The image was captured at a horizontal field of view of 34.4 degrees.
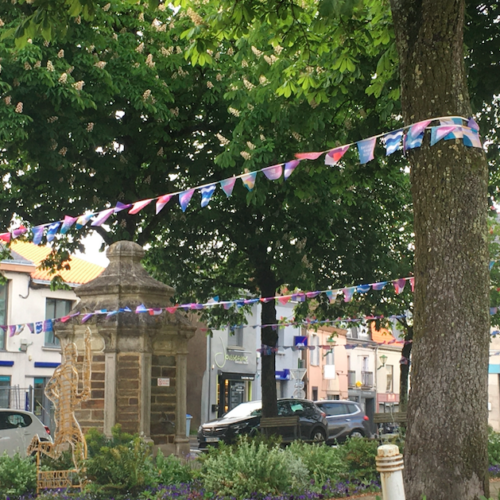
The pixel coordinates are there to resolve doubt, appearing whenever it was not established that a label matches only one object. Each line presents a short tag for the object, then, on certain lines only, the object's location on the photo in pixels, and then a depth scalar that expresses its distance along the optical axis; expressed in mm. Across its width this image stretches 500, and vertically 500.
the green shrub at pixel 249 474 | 9828
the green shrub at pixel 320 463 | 11398
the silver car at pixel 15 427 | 17953
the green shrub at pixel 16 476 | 10047
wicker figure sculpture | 10305
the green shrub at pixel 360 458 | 12281
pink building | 51562
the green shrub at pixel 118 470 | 9953
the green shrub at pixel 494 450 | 15049
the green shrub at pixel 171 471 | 10898
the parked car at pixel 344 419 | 25719
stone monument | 13094
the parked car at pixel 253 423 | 23781
